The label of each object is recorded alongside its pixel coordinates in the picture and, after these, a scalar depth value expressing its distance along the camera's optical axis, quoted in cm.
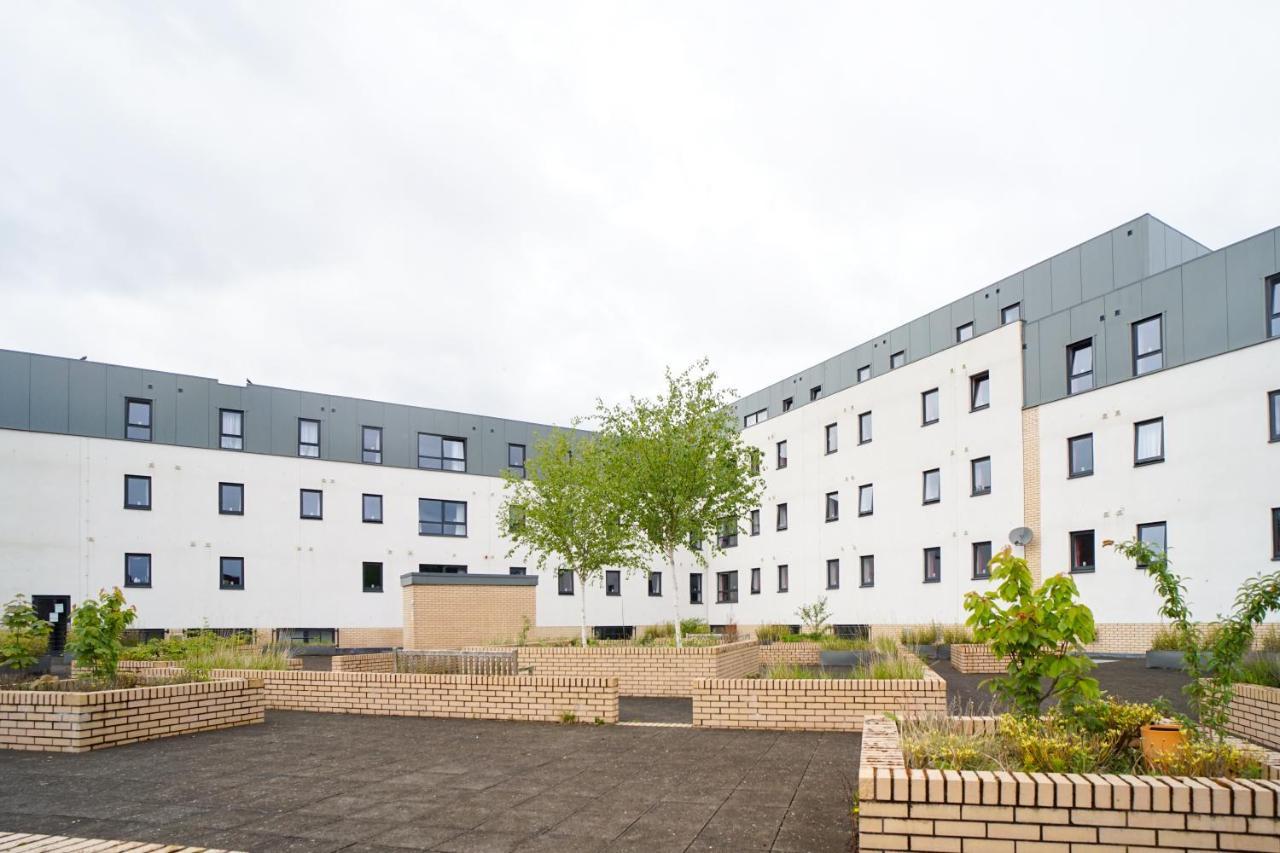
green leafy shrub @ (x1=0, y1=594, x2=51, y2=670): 1234
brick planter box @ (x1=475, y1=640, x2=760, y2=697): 1639
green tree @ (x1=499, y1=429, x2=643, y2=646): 2106
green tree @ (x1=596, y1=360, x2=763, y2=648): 1886
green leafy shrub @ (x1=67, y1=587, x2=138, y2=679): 1068
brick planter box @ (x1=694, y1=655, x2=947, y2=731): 1060
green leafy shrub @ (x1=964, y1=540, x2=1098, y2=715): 636
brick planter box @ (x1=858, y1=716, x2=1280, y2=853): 471
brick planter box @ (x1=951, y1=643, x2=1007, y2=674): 2023
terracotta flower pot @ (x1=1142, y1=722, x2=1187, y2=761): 555
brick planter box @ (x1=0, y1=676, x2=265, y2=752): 953
